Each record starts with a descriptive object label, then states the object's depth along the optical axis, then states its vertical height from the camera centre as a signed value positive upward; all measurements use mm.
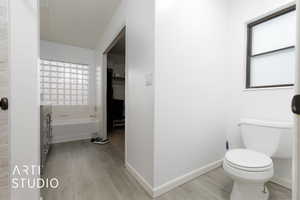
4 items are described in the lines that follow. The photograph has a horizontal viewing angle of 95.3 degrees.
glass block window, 3387 +417
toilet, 1102 -536
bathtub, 3069 -724
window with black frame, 1508 +588
